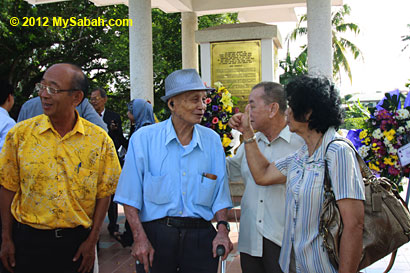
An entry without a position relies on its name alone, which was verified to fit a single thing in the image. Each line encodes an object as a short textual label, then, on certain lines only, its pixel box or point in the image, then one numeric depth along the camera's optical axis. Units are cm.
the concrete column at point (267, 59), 950
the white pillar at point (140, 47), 1057
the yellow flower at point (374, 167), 468
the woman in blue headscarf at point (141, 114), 577
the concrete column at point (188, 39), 1397
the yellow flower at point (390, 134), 453
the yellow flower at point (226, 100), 521
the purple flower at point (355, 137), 488
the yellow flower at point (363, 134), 480
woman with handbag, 208
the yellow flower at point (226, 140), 523
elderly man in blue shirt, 254
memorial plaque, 959
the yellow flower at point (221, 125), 522
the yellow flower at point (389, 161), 459
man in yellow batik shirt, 257
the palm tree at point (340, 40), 3328
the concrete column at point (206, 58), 980
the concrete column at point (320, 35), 964
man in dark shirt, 643
